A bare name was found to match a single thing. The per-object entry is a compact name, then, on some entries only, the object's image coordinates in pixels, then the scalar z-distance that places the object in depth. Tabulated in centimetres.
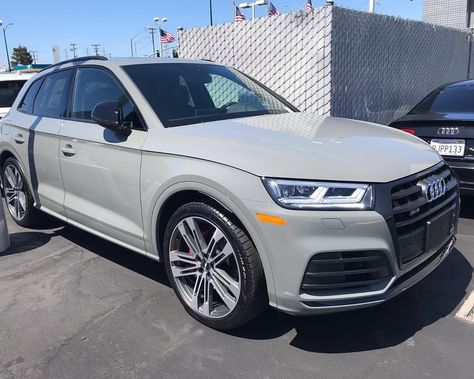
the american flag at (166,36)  2728
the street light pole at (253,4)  4062
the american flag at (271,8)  3186
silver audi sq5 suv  242
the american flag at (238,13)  3603
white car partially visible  1016
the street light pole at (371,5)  1343
